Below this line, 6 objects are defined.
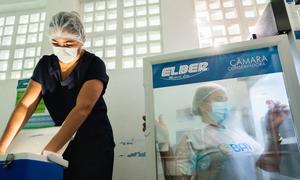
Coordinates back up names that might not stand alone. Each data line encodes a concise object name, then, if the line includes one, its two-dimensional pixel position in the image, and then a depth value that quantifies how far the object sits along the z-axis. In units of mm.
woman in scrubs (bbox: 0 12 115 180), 1210
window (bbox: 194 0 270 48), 1912
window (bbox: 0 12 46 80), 2117
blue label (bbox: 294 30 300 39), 1167
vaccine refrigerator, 1098
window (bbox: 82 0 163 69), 1967
